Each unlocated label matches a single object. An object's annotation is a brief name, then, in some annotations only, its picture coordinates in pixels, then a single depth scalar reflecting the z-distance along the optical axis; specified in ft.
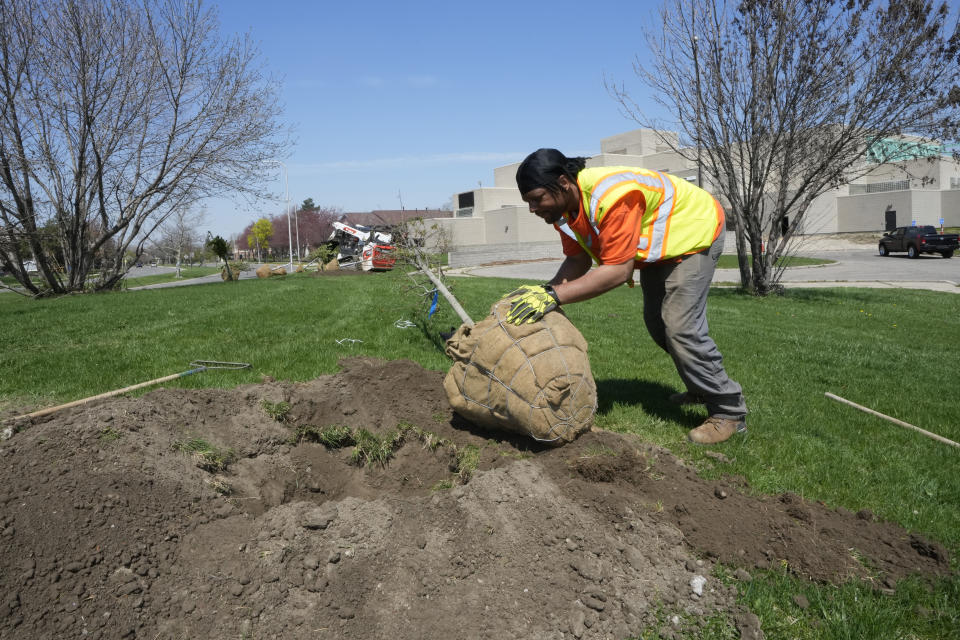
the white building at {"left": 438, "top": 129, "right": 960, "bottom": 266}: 132.87
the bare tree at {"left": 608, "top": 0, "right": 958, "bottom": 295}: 35.53
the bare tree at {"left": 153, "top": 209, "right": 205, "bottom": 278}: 140.87
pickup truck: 85.92
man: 10.82
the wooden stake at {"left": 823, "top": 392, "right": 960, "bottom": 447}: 12.32
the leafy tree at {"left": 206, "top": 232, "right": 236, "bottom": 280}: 86.33
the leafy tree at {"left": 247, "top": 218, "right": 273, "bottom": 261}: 183.68
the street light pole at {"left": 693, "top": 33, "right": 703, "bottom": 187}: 38.93
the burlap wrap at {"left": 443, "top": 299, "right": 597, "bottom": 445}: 10.70
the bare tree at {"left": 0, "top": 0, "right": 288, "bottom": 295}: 51.93
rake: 12.58
